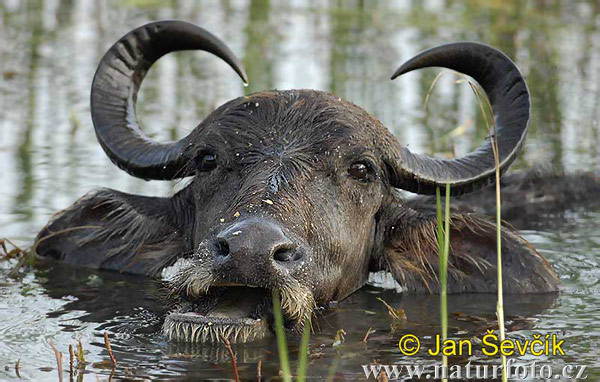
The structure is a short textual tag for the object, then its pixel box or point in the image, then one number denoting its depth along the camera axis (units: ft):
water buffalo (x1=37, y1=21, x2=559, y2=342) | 38.88
